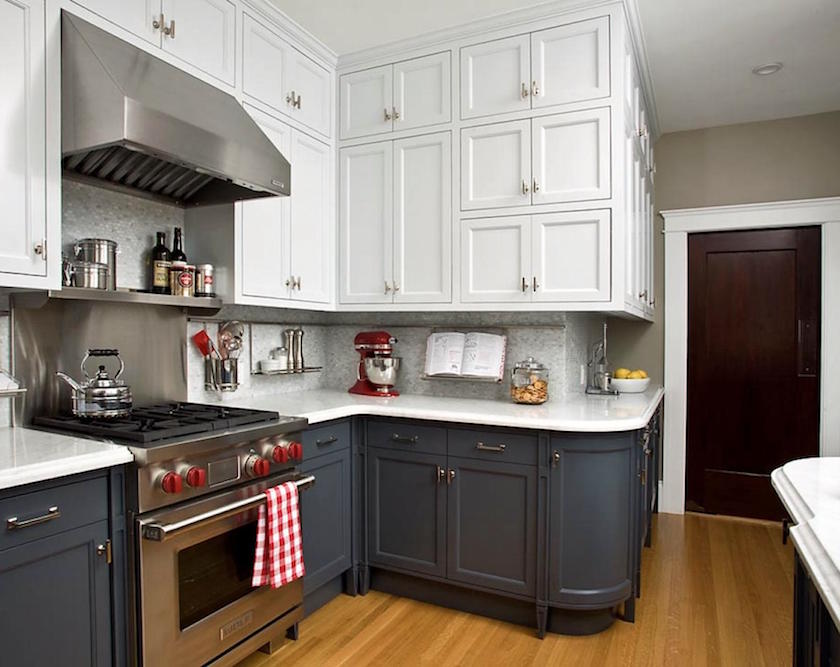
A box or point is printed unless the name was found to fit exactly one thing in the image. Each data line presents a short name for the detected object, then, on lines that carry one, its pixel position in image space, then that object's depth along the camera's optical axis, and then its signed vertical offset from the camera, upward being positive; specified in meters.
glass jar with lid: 2.88 -0.26
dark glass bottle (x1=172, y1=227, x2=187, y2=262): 2.55 +0.36
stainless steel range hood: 1.82 +0.67
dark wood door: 3.98 -0.24
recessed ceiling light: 3.28 +1.45
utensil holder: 2.77 -0.20
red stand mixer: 3.15 -0.17
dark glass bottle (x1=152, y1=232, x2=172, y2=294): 2.48 +0.26
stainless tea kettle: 2.05 -0.23
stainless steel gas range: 1.76 -0.60
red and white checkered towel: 2.12 -0.76
